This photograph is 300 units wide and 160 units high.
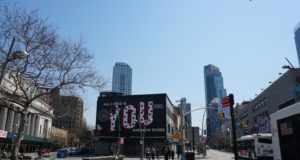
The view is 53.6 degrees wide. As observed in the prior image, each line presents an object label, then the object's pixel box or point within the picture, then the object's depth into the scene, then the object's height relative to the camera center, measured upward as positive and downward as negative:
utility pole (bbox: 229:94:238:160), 12.31 +0.92
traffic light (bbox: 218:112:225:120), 35.53 +3.60
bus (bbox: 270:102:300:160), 9.52 +0.47
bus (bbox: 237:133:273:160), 31.91 +0.01
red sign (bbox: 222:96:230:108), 14.02 +2.08
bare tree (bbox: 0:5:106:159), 25.17 +7.07
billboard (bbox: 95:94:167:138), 67.59 +7.03
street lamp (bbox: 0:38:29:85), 15.13 +4.58
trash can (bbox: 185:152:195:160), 24.87 -0.82
